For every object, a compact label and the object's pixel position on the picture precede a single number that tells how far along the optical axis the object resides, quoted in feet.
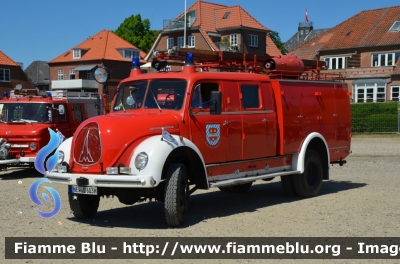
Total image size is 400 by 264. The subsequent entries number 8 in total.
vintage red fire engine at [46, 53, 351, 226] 30.50
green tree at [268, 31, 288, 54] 277.03
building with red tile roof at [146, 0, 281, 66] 208.54
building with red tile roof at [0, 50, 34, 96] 233.35
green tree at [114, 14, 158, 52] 260.62
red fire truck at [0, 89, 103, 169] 55.93
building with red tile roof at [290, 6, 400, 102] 183.32
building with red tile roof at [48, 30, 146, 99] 241.76
